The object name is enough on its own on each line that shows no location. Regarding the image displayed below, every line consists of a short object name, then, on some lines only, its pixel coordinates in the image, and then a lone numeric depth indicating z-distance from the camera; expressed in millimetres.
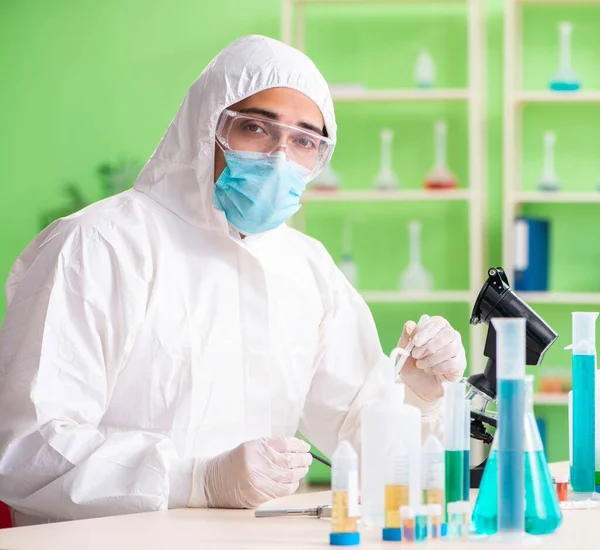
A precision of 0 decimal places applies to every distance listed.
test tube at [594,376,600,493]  2468
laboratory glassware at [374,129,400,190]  5594
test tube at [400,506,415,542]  2034
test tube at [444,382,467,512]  2094
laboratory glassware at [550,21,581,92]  5442
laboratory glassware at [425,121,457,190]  5542
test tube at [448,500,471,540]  2078
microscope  2547
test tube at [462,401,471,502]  2112
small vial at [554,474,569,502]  2430
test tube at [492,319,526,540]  2024
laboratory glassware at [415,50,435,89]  5589
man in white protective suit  2473
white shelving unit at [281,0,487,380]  5410
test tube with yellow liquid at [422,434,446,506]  2059
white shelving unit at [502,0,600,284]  5379
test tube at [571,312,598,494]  2401
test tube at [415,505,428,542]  2041
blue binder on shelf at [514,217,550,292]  5421
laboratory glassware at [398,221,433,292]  5584
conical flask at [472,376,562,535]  2065
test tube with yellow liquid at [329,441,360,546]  2006
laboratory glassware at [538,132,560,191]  5479
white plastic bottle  2110
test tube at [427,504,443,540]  2052
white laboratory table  2053
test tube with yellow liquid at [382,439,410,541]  2032
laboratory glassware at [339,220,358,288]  5668
